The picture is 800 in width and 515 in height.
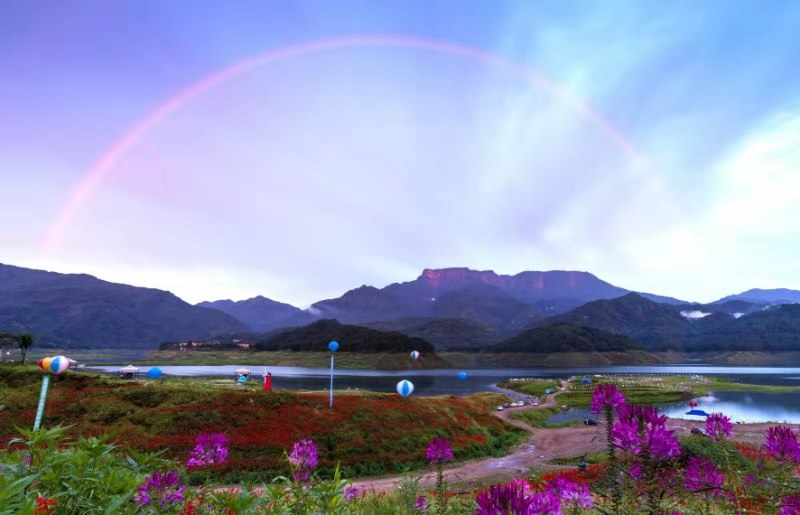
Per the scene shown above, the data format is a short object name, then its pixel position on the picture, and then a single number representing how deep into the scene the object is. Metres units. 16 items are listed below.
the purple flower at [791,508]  3.26
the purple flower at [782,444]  4.55
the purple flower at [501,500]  2.18
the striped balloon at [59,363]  21.48
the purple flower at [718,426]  5.61
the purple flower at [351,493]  6.70
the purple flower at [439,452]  5.81
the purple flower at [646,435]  2.84
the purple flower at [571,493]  5.11
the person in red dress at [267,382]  41.52
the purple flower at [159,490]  4.02
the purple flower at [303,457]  5.14
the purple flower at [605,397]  3.95
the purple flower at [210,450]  5.95
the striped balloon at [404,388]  34.70
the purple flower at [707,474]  4.25
